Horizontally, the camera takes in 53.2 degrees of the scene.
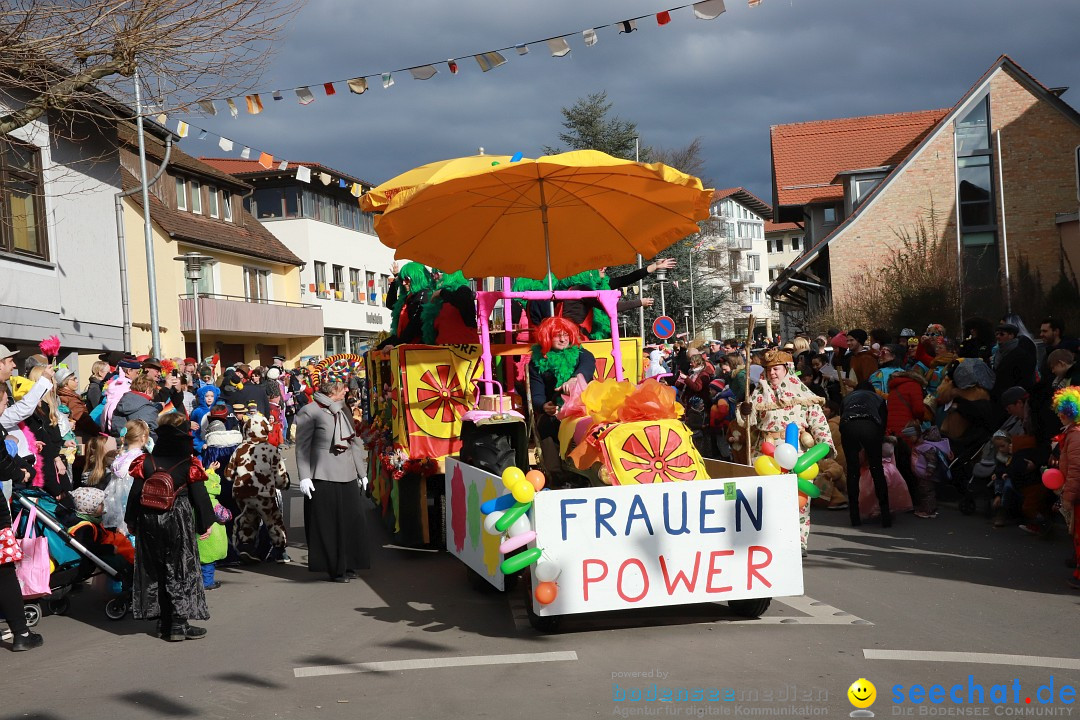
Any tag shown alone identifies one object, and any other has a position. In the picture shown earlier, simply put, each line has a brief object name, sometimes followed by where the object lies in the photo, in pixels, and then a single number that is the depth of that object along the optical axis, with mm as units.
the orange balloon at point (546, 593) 6152
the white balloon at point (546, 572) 6152
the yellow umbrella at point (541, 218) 8625
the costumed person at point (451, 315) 9820
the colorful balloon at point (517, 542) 6125
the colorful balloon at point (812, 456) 6633
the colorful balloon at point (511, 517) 6160
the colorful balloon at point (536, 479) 6363
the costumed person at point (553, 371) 8734
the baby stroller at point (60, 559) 8000
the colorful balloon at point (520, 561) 6023
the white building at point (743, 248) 82688
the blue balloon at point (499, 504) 6496
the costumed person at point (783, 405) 9352
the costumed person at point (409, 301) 10516
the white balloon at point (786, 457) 6773
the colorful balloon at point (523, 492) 6156
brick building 33188
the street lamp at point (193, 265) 22891
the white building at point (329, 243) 49656
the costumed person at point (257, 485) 10250
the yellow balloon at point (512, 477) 6184
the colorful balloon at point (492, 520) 6302
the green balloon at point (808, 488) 6699
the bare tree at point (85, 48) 10484
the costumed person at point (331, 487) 9320
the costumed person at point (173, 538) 7395
